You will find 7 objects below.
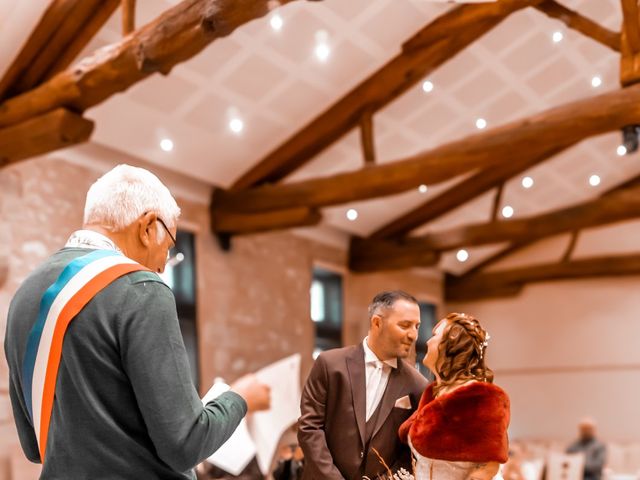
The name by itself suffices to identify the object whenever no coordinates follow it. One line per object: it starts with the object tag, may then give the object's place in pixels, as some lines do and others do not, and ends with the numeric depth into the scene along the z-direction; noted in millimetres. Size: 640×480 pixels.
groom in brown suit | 3010
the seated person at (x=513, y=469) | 8523
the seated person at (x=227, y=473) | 5734
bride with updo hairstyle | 2443
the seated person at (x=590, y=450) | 9922
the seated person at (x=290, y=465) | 4020
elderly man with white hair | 1570
